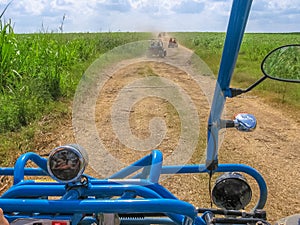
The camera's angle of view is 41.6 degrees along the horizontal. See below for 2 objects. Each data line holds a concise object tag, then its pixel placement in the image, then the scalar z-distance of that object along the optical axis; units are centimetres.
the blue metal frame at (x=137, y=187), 135
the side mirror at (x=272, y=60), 173
